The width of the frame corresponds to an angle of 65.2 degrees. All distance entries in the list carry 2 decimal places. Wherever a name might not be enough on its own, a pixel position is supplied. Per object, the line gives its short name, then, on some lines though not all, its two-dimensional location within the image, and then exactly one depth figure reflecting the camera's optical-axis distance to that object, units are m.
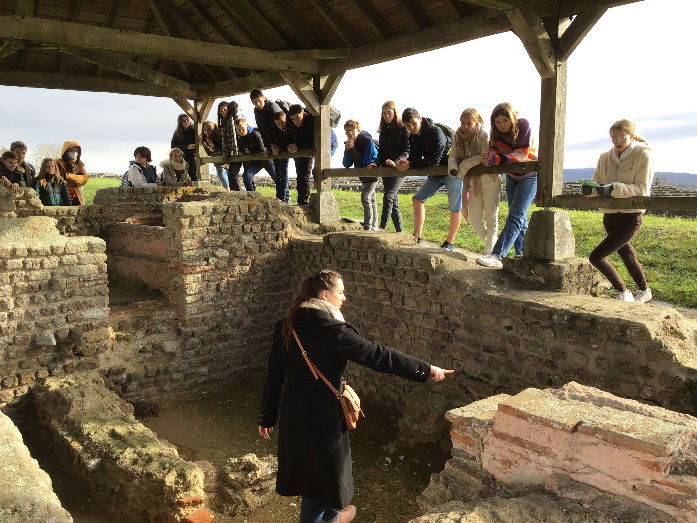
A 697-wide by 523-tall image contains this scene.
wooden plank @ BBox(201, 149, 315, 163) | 9.20
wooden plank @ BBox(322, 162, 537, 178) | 5.82
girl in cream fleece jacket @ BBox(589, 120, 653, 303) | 4.94
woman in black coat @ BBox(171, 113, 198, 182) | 12.10
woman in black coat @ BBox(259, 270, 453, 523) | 3.49
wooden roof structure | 5.32
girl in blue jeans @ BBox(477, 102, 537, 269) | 5.86
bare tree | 50.98
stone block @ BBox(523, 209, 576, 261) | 5.45
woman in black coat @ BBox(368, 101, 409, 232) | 7.56
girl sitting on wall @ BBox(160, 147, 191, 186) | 11.57
